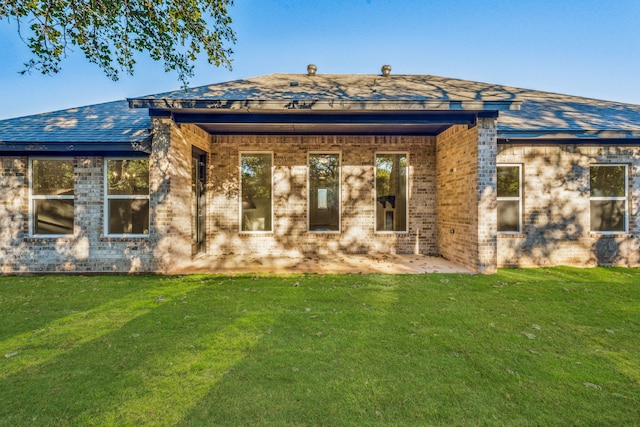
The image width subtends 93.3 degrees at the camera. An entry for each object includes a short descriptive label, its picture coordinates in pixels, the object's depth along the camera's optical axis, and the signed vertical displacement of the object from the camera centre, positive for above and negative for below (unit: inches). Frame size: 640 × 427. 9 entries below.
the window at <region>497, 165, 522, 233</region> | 289.3 +15.0
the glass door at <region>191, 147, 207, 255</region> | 296.4 +10.9
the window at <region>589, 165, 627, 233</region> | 289.0 +14.0
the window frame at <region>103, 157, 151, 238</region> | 257.9 +12.6
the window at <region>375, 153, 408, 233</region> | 334.0 +21.8
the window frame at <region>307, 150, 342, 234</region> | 331.9 +17.2
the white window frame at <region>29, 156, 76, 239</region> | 259.1 +11.7
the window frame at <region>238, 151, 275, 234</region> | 330.6 +7.2
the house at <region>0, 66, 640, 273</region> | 243.4 +32.9
